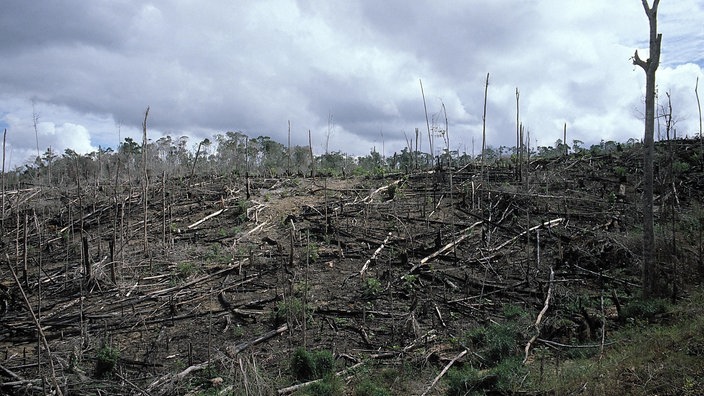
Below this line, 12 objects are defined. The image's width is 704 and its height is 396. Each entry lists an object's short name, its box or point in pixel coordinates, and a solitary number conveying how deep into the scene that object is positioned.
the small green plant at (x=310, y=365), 6.64
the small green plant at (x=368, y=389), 6.16
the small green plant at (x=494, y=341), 6.93
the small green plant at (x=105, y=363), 6.70
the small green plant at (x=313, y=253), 11.51
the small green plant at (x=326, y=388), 6.28
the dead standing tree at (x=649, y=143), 8.63
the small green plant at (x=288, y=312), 8.43
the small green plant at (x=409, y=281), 10.03
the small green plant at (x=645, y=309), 8.13
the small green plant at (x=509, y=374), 6.02
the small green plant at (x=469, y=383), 6.03
